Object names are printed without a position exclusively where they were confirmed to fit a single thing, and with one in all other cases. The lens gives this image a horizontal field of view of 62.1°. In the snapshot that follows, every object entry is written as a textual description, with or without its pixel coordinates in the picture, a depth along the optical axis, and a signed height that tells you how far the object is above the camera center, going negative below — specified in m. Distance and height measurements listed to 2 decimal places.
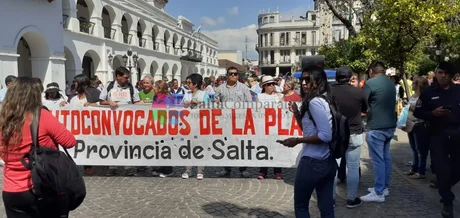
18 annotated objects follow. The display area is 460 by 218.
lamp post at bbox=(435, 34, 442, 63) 17.01 +2.26
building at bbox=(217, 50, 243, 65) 108.00 +12.15
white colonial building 16.50 +3.77
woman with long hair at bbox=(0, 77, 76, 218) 2.80 -0.30
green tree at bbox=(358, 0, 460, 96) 11.20 +2.19
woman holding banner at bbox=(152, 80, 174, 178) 6.79 -0.03
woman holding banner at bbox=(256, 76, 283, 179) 6.49 -0.01
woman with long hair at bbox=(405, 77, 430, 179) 6.22 -0.75
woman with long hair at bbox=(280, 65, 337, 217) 3.24 -0.40
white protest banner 6.44 -0.64
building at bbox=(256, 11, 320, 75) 85.81 +12.59
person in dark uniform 4.52 -0.39
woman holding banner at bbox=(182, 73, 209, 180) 6.62 +0.02
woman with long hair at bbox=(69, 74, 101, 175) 7.01 +0.09
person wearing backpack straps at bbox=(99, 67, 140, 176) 6.90 +0.10
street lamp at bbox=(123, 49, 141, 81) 26.72 +2.87
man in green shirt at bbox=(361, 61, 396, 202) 4.92 -0.29
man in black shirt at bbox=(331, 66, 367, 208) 4.88 -0.25
